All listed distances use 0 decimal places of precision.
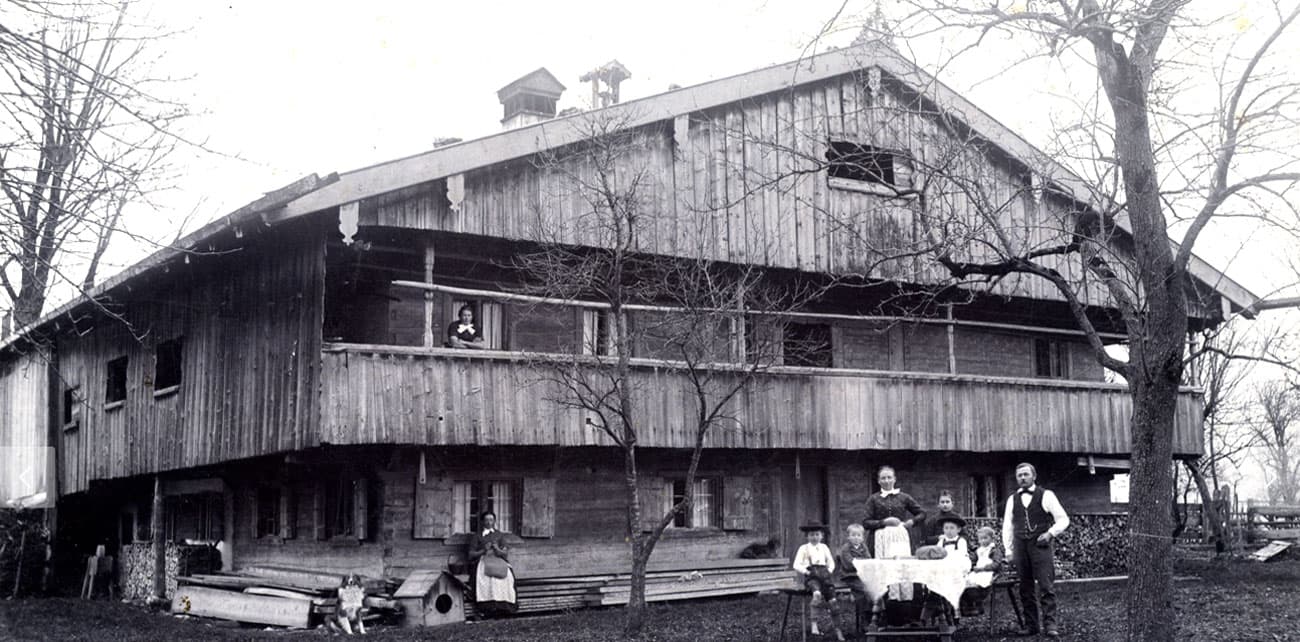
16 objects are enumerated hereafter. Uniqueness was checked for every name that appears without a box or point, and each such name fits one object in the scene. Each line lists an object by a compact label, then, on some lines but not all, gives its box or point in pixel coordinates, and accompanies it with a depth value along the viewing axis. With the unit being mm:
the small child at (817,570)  14750
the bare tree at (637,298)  18188
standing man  14375
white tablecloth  13430
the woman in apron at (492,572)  18859
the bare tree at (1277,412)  44938
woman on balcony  19328
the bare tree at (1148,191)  11711
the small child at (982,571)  14242
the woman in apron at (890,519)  15125
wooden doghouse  18250
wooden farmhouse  18969
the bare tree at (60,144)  7953
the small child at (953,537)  14312
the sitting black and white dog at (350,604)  17969
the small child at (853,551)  14948
